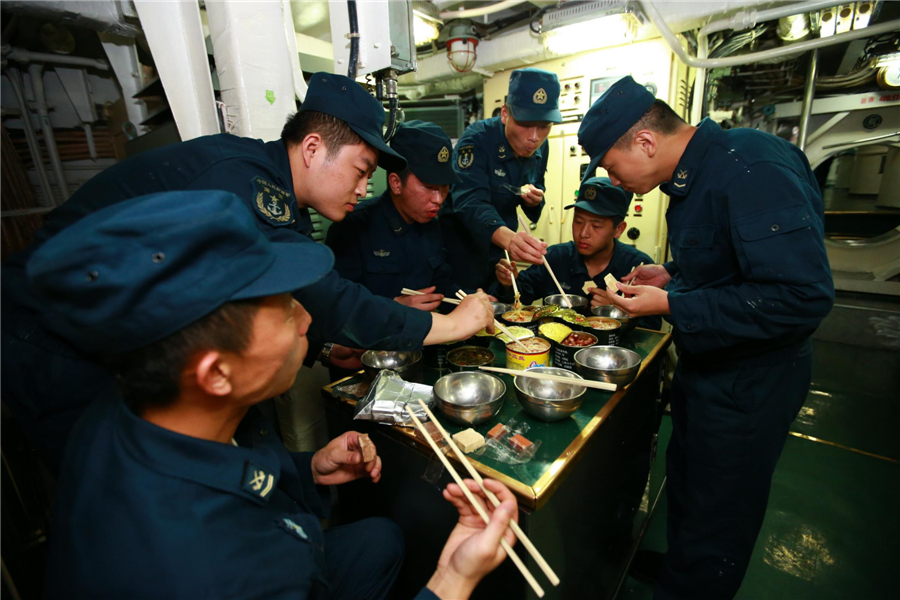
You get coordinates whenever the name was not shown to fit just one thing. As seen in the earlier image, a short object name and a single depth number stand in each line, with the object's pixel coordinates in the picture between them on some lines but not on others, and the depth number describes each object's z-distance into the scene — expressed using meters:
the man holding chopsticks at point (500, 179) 2.66
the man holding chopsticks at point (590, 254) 2.88
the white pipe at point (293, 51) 1.93
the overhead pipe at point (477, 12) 3.20
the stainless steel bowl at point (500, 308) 2.57
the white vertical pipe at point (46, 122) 2.21
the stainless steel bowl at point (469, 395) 1.43
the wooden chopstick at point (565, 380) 1.37
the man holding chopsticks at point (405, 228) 2.33
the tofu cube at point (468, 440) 1.35
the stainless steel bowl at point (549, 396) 1.46
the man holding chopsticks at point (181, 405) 0.70
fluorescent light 3.47
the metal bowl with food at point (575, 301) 2.70
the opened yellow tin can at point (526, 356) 1.76
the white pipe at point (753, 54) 2.92
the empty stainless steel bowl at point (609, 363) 1.64
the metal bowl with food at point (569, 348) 1.82
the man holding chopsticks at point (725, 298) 1.42
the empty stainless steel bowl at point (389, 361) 1.81
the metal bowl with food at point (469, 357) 1.86
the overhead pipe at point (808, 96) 3.75
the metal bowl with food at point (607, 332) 2.00
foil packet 1.50
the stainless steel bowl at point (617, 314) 2.22
